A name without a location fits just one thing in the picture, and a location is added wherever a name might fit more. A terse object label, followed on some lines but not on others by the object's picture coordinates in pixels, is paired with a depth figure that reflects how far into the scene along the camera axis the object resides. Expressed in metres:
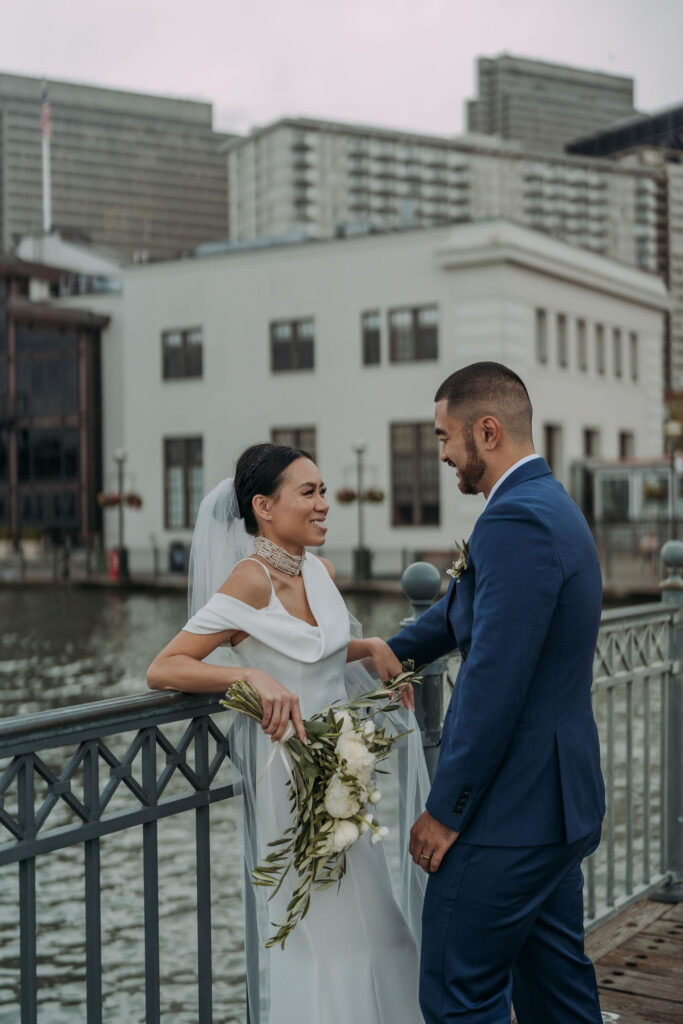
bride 3.03
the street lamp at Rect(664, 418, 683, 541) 30.83
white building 39.09
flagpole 65.75
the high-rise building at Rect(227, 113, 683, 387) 113.06
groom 2.63
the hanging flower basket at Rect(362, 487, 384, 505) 37.69
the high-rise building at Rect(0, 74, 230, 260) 159.75
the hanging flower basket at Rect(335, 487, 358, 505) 37.50
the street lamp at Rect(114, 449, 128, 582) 36.69
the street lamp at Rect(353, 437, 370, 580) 33.94
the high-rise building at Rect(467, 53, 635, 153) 166.75
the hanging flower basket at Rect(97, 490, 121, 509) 41.59
